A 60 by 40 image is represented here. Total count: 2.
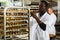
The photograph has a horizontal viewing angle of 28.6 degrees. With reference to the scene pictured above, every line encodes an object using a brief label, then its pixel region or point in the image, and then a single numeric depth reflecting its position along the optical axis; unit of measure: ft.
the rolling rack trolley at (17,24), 7.01
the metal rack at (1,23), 6.95
